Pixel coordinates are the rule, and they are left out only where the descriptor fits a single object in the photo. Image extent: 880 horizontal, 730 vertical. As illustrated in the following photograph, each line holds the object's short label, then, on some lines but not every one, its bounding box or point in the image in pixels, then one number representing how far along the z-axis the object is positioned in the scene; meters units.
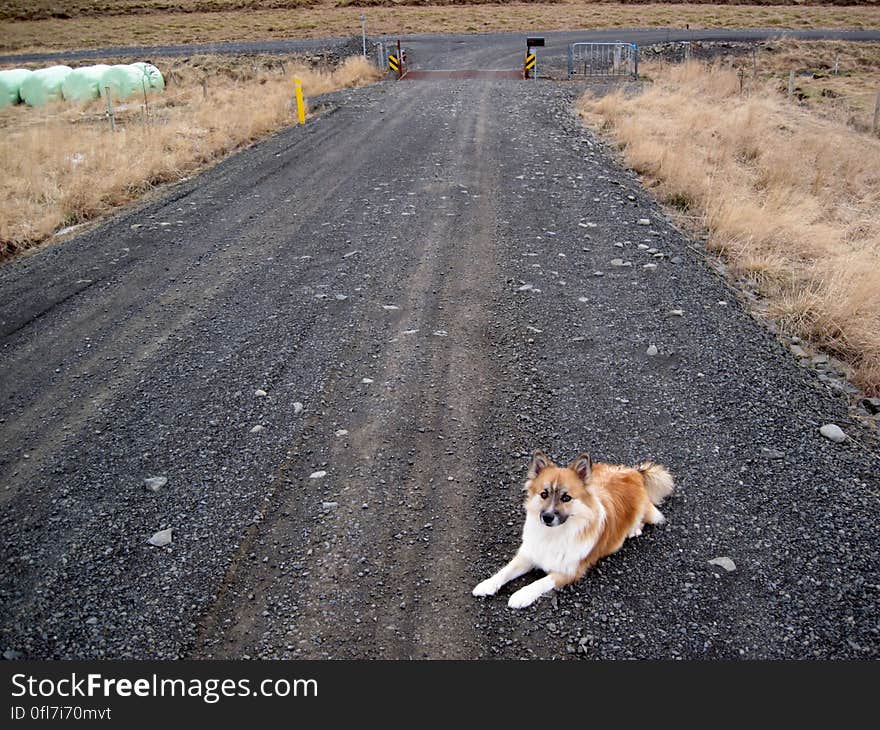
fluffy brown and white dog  3.91
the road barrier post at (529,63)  25.11
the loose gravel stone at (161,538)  4.41
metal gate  25.74
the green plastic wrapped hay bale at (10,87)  28.05
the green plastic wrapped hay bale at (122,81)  27.05
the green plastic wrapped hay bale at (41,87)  27.53
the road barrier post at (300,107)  17.77
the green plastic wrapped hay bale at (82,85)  27.06
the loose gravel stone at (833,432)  5.26
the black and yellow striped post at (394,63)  26.23
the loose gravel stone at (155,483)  4.94
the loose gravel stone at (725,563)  4.11
